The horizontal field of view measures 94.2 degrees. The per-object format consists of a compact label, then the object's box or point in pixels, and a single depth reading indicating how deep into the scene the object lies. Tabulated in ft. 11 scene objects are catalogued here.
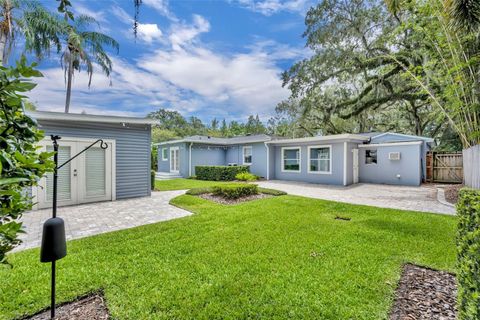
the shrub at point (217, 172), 44.37
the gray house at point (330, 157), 35.50
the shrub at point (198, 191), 27.99
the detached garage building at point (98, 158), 20.84
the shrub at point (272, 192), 28.00
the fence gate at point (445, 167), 36.29
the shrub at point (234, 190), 25.17
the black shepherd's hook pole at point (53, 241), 6.37
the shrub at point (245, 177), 43.47
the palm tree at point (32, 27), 24.72
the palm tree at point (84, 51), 38.78
